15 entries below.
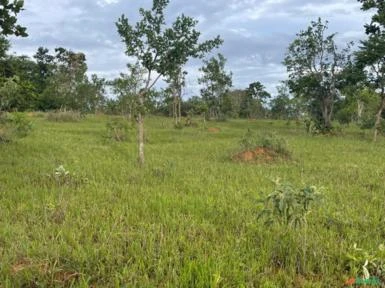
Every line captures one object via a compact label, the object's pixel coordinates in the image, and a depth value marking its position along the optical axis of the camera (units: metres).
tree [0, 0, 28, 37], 9.58
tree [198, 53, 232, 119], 53.00
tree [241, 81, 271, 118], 71.92
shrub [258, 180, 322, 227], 5.07
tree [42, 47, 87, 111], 53.81
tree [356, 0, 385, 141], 29.69
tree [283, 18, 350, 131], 39.06
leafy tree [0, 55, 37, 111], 10.91
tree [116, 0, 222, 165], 14.92
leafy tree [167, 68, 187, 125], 45.63
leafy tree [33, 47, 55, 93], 70.41
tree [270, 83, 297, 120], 69.69
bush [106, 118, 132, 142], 24.90
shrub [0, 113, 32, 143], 15.71
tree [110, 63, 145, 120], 15.74
